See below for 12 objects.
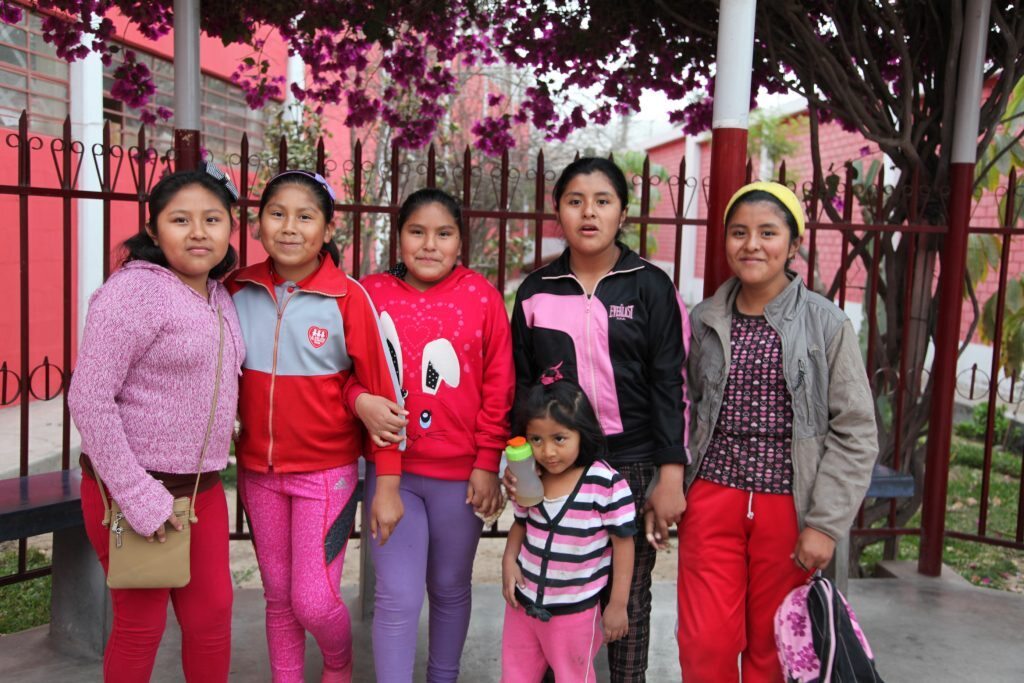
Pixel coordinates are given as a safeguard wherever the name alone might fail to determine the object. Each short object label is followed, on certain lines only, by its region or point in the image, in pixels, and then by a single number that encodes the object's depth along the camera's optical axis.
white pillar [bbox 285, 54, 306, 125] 9.39
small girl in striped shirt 2.30
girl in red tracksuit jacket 2.37
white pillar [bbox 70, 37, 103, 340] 7.70
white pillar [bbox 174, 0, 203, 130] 3.24
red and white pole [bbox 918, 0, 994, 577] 3.83
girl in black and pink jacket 2.40
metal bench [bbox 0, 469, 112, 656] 2.90
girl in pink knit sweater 2.08
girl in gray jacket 2.28
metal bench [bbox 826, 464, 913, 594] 3.19
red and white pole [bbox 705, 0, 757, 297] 2.74
